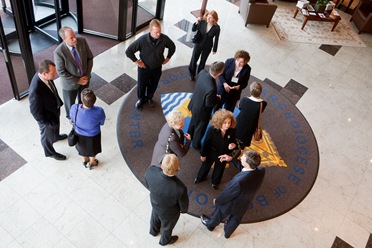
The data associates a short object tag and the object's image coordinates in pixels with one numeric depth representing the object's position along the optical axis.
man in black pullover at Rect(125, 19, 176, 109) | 4.93
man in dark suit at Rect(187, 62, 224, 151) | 4.59
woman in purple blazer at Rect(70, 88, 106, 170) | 3.99
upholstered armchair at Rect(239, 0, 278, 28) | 7.98
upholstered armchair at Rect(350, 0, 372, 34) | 8.84
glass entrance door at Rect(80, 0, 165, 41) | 6.94
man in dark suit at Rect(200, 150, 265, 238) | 3.54
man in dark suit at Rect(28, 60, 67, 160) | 4.06
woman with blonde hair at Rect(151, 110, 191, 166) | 3.87
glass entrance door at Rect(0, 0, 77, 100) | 4.83
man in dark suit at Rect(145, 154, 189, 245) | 3.24
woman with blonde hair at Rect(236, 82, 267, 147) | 4.59
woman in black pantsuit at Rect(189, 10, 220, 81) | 5.61
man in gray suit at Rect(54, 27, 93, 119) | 4.48
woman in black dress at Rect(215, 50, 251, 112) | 4.99
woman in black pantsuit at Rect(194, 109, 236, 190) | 3.99
